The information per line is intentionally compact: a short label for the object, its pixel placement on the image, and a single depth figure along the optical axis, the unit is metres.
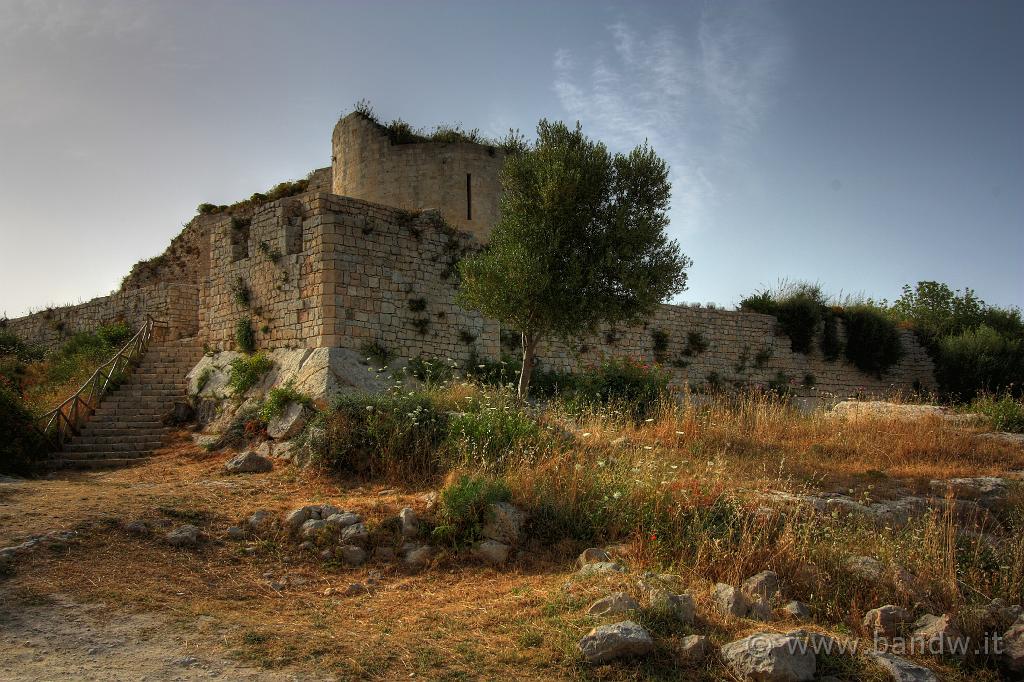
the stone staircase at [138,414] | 12.41
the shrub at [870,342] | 22.41
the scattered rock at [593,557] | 6.26
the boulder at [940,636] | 4.72
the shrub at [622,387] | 13.56
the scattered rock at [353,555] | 6.65
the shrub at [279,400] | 11.63
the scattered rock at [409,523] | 7.05
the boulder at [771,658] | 4.26
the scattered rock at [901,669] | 4.34
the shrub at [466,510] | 6.96
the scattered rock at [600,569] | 5.78
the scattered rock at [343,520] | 7.14
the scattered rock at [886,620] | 4.93
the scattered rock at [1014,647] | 4.62
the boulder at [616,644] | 4.50
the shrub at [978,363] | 21.47
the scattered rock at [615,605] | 4.99
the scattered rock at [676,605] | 4.91
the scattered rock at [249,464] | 10.45
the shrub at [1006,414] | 12.17
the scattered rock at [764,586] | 5.42
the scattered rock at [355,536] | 6.89
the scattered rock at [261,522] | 7.22
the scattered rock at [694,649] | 4.54
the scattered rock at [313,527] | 7.06
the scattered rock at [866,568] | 5.59
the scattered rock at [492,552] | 6.62
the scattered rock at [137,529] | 6.74
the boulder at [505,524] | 6.90
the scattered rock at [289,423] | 11.17
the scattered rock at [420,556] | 6.59
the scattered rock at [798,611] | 5.15
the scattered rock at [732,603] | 5.08
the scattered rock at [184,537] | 6.66
